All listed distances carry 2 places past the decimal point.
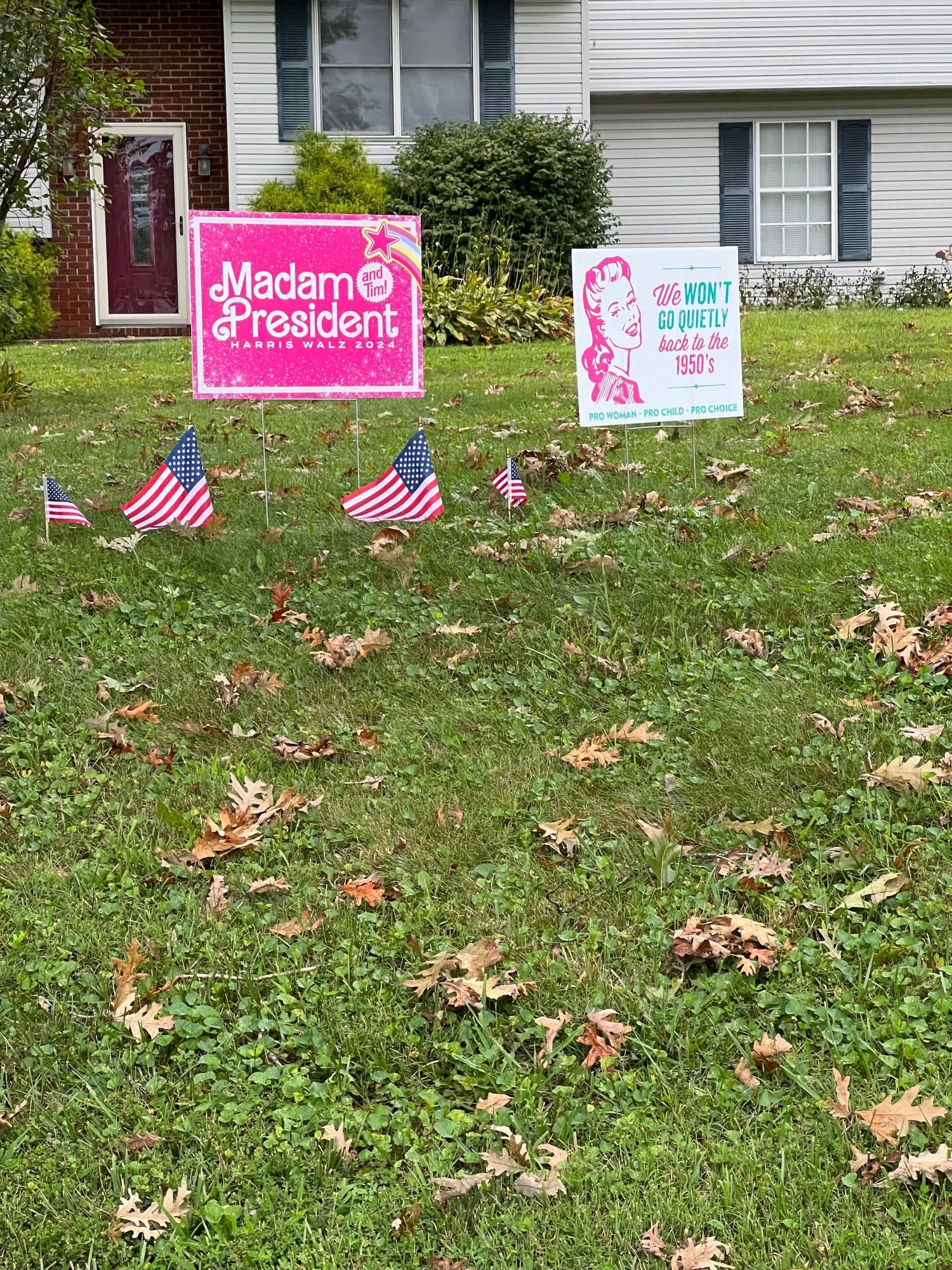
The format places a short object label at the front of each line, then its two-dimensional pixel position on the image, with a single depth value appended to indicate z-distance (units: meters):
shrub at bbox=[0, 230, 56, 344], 15.50
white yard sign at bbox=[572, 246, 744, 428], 6.37
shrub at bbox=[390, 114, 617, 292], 16.81
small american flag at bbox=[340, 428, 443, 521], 6.28
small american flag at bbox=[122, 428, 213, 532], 6.19
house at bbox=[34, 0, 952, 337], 17.84
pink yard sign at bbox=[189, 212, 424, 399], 6.20
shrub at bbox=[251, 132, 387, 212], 16.78
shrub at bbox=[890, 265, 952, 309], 19.41
